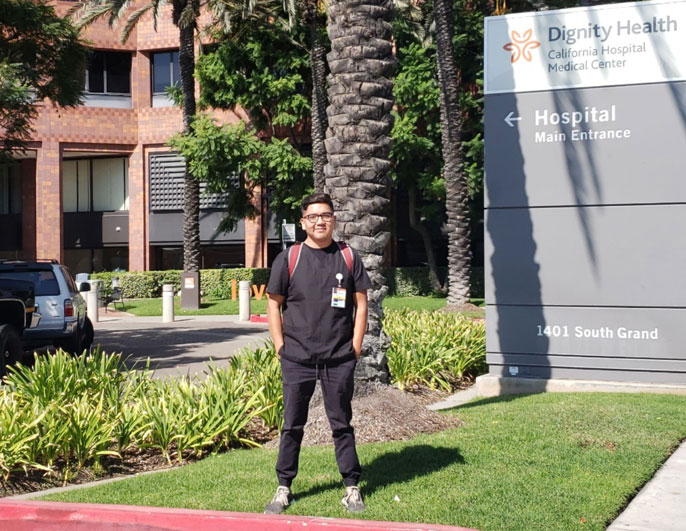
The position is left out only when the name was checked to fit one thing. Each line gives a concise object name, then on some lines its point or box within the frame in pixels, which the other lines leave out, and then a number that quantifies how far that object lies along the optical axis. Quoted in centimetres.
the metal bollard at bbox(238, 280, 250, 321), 2820
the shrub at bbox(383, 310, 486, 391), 1252
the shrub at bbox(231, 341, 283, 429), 907
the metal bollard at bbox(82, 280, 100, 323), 2892
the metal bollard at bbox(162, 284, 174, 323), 2791
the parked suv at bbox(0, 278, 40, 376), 1289
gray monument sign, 1122
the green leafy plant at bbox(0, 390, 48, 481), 732
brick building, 4416
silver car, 1565
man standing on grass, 596
